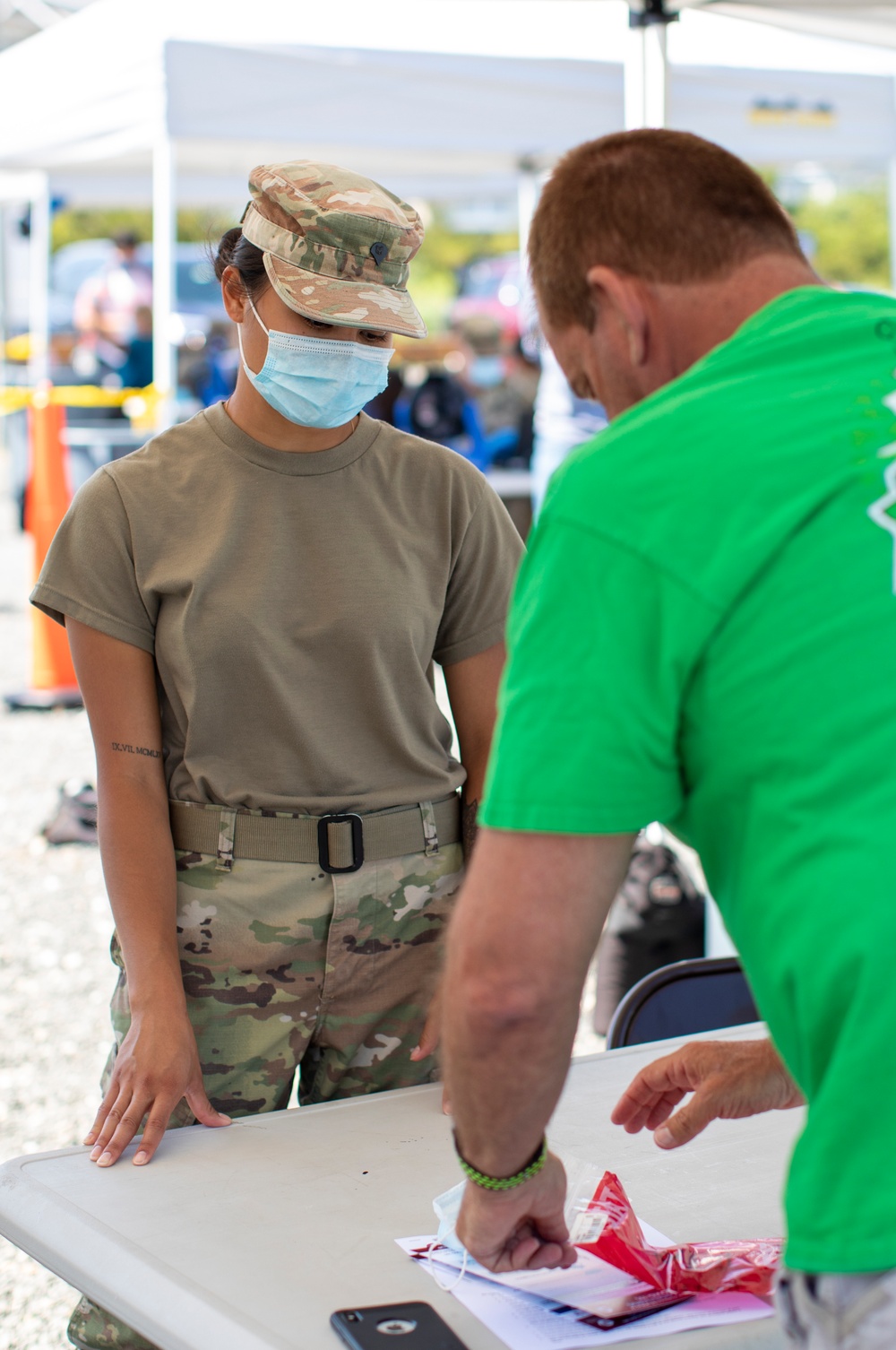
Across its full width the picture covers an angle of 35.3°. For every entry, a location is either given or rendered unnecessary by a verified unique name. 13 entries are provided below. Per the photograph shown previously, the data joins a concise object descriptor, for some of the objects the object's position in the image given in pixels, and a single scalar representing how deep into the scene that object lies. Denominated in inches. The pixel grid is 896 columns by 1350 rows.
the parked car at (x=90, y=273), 800.9
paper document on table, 46.1
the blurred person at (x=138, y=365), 389.7
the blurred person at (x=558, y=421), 197.3
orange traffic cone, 265.3
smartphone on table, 44.4
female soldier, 60.9
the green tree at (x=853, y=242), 1268.5
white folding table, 47.0
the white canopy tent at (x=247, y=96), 198.1
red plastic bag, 49.3
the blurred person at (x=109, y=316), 413.1
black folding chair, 85.1
